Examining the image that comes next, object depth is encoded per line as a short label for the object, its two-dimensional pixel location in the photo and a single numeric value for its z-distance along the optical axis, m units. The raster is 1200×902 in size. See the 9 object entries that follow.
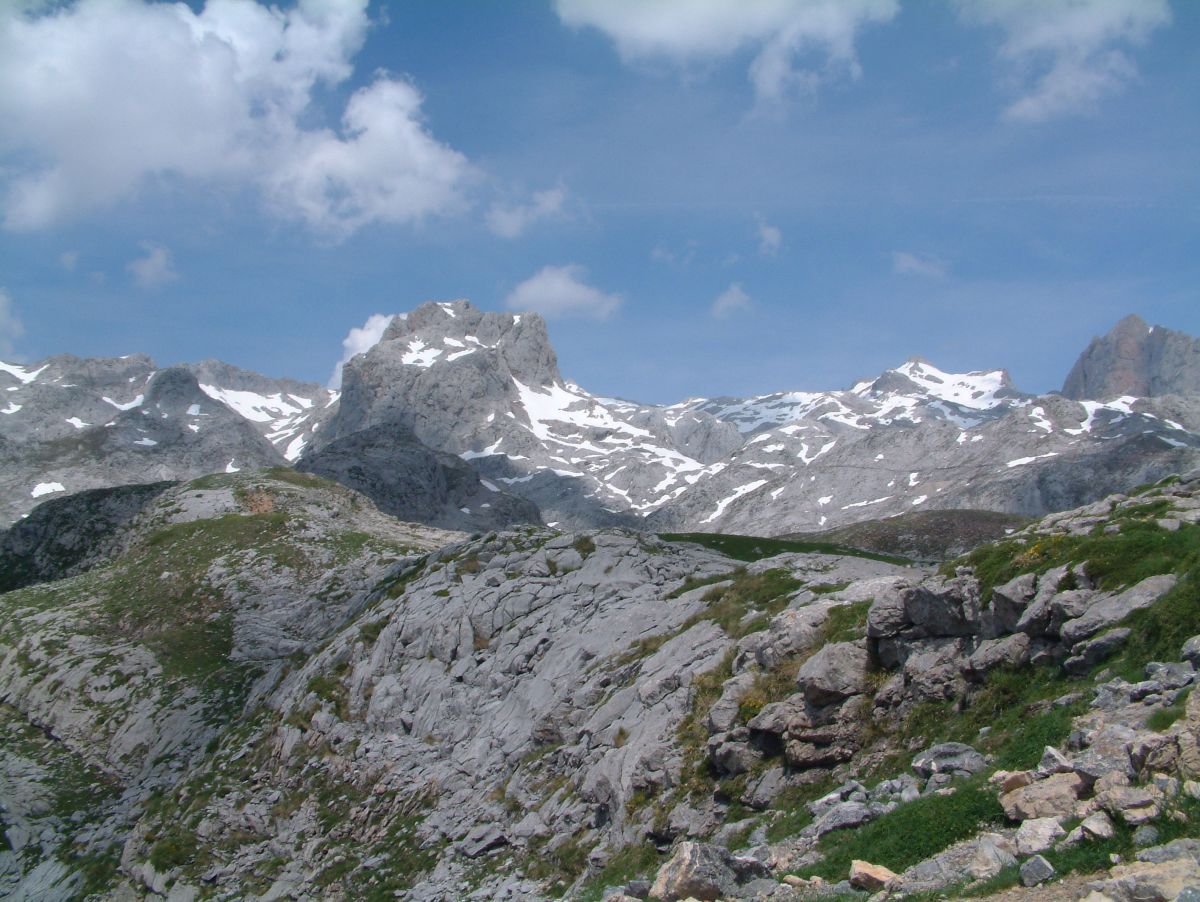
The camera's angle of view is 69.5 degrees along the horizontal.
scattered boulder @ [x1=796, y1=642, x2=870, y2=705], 18.53
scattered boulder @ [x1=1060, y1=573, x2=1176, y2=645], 15.22
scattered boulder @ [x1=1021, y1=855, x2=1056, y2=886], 9.90
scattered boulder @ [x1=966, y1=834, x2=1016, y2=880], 10.67
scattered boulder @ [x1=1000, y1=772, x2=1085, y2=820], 11.26
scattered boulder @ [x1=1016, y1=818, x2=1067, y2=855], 10.57
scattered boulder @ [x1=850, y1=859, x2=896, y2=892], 11.60
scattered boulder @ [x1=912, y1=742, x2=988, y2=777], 14.36
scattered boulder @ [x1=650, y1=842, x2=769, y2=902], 12.83
